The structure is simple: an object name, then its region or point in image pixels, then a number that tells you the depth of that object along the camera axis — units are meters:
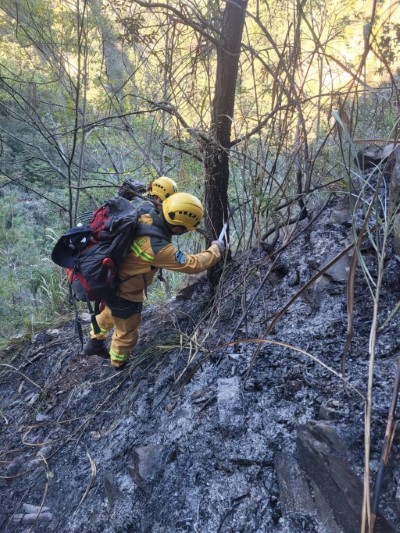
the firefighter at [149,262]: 2.53
